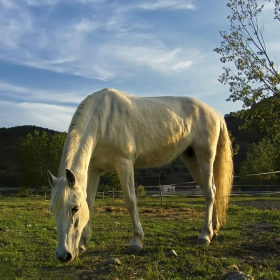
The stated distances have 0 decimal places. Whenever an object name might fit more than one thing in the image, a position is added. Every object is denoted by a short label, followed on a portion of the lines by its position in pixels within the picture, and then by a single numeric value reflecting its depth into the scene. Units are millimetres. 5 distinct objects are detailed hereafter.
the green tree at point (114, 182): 30859
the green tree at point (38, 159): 37781
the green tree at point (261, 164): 39650
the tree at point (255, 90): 11203
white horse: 4039
